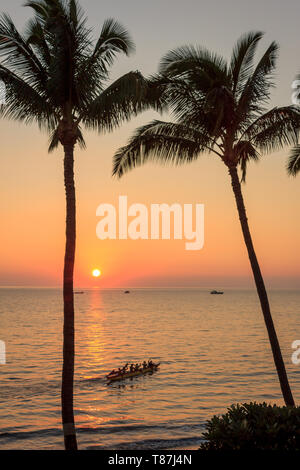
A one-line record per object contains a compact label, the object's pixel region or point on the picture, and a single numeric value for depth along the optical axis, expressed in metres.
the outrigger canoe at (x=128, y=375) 46.25
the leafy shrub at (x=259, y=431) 9.26
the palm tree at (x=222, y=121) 17.05
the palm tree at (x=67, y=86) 13.89
